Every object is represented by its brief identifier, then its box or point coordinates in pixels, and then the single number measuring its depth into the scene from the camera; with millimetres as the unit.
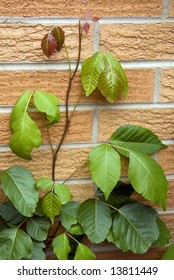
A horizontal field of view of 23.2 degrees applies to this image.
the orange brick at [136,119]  905
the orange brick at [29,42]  809
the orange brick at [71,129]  878
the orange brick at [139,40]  839
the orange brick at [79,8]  793
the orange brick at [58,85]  843
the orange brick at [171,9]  837
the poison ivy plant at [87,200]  814
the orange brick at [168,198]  984
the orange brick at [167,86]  887
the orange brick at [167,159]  958
